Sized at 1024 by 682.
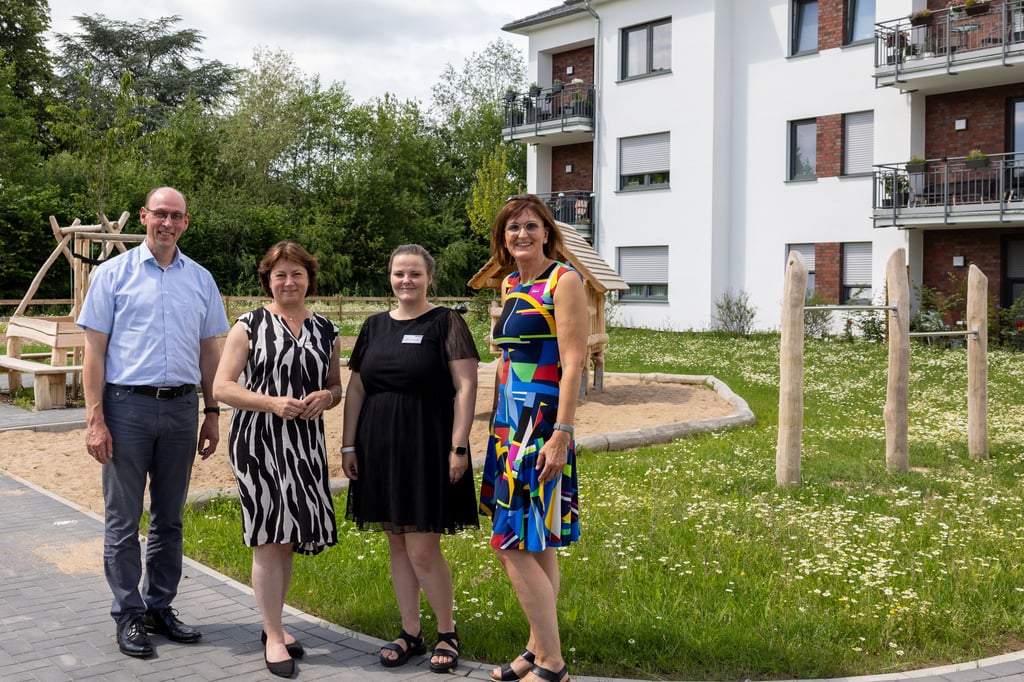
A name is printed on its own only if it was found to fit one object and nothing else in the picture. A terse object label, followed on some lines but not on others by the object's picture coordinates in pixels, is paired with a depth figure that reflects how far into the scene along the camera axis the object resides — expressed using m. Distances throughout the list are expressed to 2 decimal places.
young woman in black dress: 4.70
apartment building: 24.91
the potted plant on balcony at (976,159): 24.06
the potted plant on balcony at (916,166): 24.86
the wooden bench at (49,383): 13.44
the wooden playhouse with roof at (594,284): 13.91
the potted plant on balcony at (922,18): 24.69
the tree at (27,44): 43.88
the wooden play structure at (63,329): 13.32
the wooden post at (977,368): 10.09
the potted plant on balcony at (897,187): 24.98
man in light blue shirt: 4.98
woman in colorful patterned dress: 4.33
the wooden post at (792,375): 8.36
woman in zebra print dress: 4.74
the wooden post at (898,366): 8.96
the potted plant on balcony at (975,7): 23.77
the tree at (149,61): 54.62
